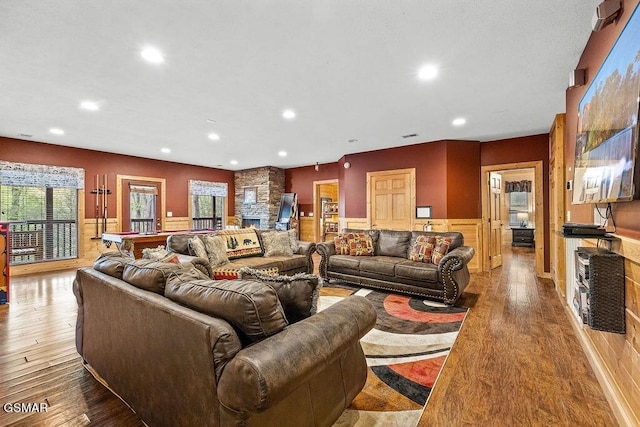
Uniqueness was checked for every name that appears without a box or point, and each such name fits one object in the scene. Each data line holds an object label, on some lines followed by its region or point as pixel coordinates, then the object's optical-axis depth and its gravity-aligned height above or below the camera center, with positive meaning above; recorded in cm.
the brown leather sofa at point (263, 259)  389 -65
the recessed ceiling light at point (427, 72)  285 +142
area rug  174 -115
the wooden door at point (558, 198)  373 +21
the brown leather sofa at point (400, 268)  359 -73
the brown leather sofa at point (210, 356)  107 -59
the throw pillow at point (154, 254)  292 -38
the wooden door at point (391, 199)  606 +35
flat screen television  143 +51
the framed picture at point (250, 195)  892 +62
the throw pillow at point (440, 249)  394 -47
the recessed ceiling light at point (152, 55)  251 +142
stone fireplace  874 +62
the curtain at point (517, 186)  949 +90
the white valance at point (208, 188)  828 +82
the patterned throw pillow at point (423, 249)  412 -49
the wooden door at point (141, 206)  690 +26
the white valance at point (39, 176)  532 +80
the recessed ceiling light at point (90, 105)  370 +143
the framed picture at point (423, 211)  582 +6
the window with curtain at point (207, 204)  841 +37
